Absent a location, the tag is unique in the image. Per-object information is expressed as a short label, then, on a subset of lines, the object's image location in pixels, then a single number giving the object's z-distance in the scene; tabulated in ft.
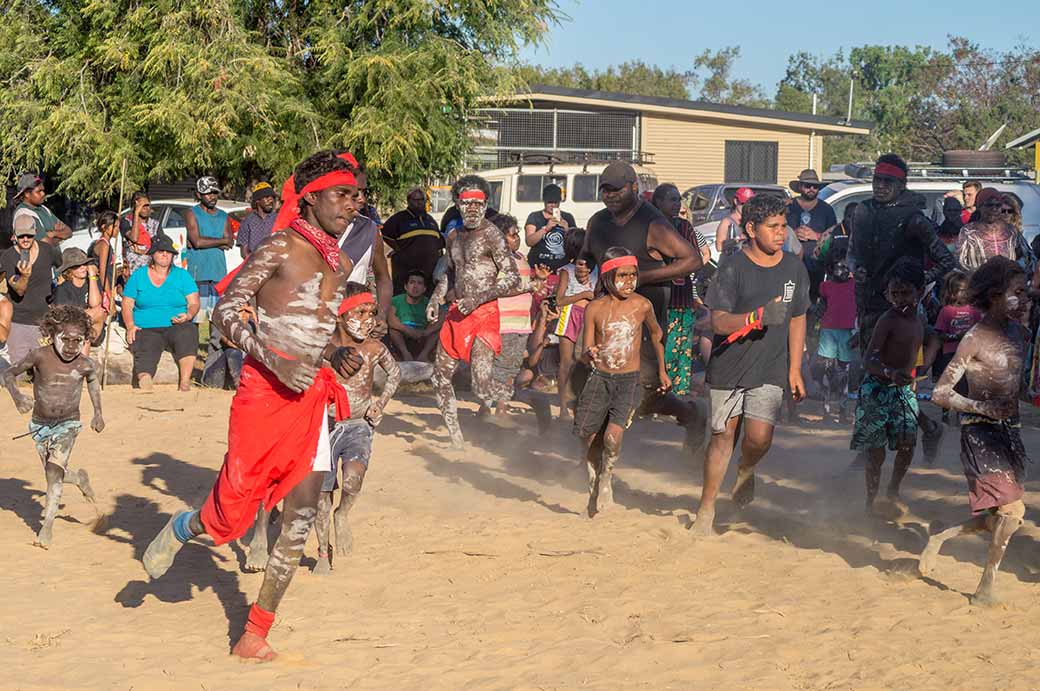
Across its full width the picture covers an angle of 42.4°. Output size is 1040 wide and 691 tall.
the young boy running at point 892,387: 26.43
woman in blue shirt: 44.96
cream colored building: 110.42
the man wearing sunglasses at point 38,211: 41.04
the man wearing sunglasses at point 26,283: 38.93
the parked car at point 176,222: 60.59
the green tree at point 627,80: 193.16
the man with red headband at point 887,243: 30.91
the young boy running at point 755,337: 24.43
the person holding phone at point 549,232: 47.29
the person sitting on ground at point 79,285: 40.37
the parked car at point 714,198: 72.49
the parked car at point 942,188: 58.03
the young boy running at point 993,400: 20.98
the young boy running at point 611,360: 27.02
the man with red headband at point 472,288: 35.60
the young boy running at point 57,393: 26.81
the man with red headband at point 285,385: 18.71
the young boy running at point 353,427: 24.36
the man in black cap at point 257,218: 42.93
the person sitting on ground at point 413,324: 45.68
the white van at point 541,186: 79.66
